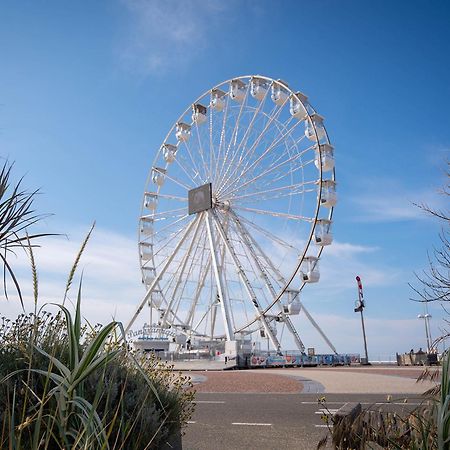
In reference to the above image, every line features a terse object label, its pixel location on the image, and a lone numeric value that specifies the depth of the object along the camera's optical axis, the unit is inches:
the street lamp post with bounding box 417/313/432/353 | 1290.1
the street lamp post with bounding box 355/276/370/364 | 1343.0
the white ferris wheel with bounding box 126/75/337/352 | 1095.6
